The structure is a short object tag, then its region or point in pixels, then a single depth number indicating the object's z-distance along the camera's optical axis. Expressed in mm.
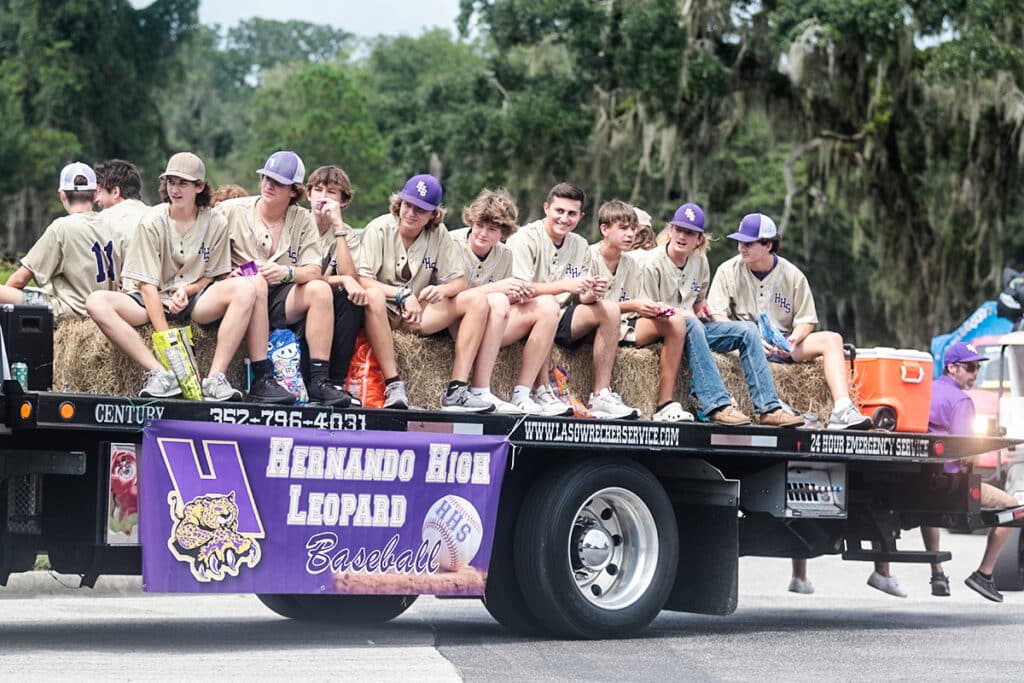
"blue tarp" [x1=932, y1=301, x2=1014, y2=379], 25234
